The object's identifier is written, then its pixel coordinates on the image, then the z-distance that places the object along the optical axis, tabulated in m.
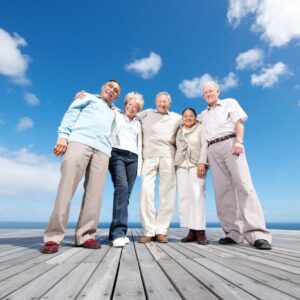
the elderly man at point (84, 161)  2.85
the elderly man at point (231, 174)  3.32
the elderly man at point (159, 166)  3.76
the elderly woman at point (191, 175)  3.75
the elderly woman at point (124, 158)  3.50
